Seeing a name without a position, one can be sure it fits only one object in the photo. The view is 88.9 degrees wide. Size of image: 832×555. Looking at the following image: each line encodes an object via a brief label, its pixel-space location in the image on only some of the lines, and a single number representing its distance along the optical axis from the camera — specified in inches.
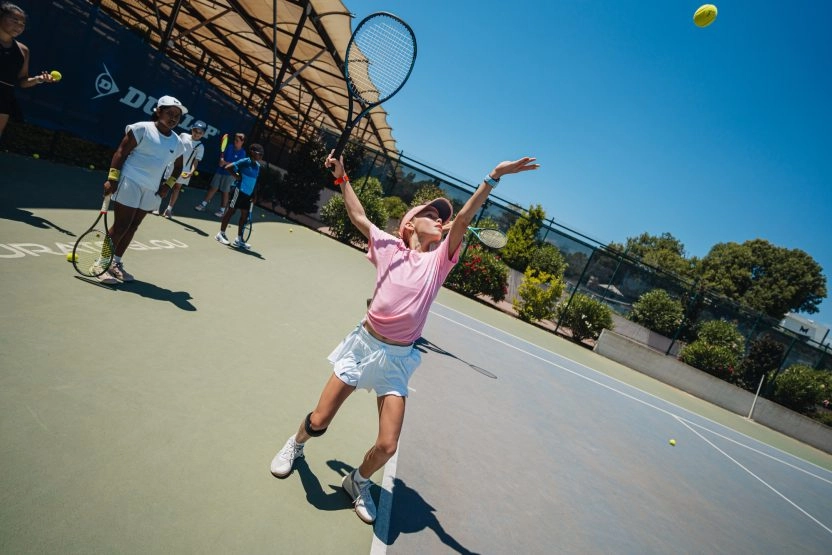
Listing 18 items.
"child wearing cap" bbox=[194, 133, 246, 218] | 400.7
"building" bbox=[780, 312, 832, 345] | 1945.1
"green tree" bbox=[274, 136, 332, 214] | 647.8
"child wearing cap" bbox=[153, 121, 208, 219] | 319.2
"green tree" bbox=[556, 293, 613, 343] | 628.4
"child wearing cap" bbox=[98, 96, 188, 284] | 175.3
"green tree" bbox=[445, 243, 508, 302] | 621.6
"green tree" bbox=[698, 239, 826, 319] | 1739.7
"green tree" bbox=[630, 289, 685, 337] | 676.7
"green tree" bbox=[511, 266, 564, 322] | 616.7
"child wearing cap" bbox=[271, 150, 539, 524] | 102.5
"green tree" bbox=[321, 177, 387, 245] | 628.7
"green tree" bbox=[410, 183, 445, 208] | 748.3
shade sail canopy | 466.6
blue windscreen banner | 300.4
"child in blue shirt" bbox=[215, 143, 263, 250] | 327.6
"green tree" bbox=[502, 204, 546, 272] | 727.1
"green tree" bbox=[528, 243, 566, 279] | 700.0
